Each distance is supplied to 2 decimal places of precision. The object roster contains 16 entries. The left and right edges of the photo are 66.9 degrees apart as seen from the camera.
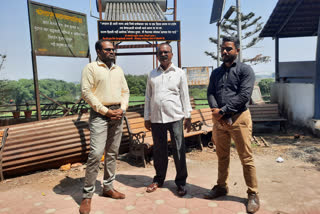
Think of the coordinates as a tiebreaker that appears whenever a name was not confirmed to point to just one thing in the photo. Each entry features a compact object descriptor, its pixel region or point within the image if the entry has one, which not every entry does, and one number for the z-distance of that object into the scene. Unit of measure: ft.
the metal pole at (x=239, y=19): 21.70
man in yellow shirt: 9.27
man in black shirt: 8.86
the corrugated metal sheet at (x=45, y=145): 13.62
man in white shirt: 10.34
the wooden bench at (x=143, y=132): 15.13
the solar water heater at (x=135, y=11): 21.44
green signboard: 17.38
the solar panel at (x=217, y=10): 24.35
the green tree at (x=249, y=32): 81.99
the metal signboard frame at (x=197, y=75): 27.73
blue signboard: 19.99
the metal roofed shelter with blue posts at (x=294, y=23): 27.42
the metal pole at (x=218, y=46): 25.82
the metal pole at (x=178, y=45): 21.90
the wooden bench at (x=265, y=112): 25.22
